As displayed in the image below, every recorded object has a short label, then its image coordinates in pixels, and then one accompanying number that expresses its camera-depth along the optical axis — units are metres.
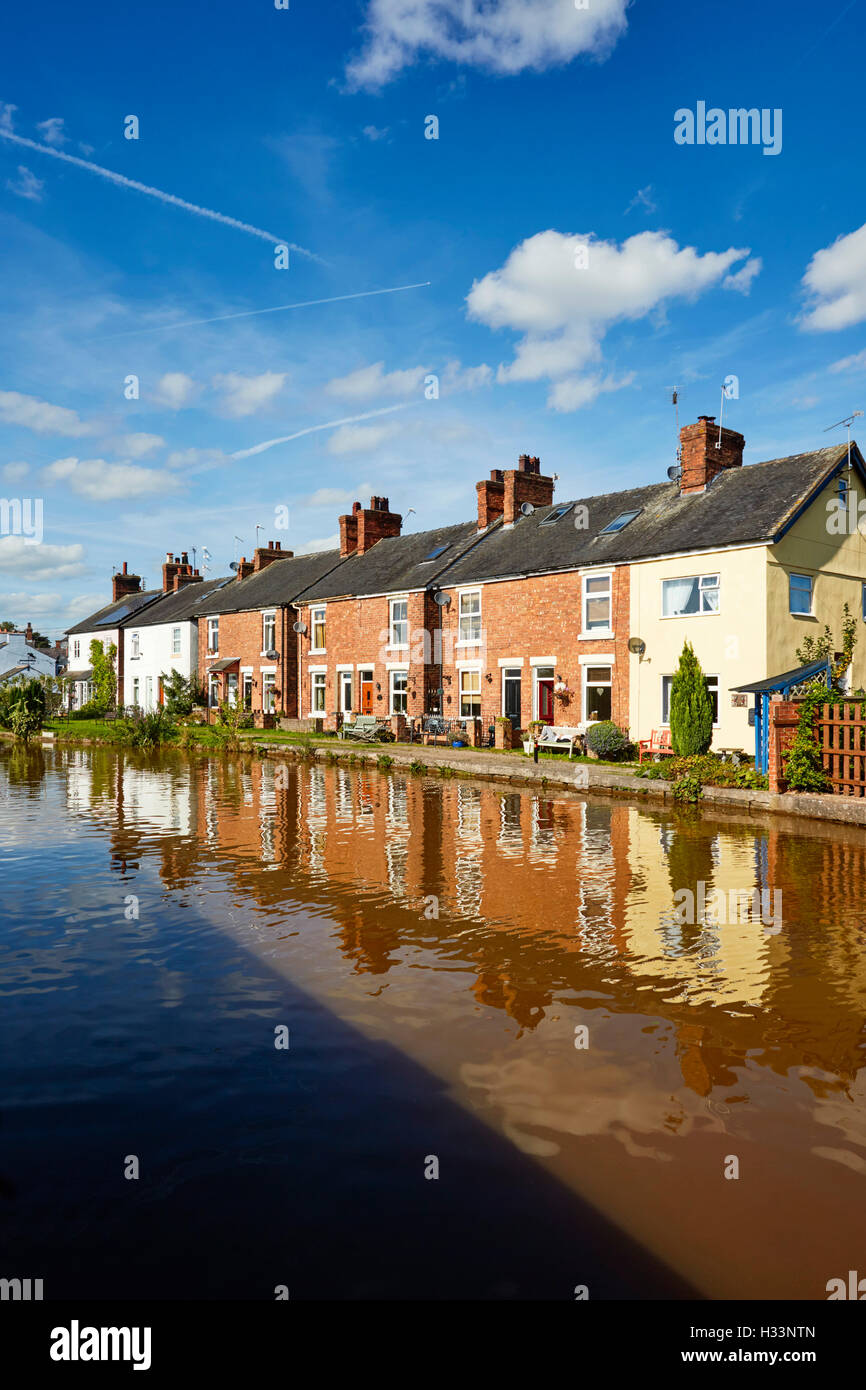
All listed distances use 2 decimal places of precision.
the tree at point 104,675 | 55.31
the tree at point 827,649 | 22.97
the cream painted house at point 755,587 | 22.14
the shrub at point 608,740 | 24.61
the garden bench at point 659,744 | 23.70
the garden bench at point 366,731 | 31.55
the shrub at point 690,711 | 22.30
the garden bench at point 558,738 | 26.92
